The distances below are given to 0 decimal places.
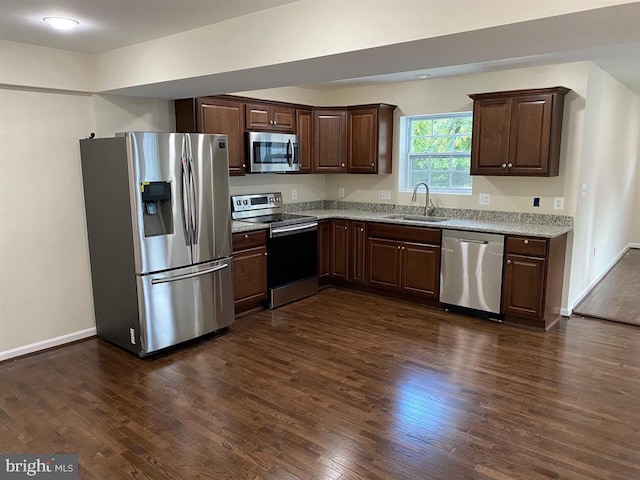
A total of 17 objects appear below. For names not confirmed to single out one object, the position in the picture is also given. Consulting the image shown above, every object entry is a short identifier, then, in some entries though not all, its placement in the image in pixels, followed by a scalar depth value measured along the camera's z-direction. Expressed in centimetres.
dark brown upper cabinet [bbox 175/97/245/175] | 436
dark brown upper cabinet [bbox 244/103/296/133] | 485
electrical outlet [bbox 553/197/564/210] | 453
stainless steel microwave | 483
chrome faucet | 537
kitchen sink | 508
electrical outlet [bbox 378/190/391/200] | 579
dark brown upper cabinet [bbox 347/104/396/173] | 549
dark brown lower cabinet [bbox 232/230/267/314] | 448
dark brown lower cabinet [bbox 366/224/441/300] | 483
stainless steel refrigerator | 352
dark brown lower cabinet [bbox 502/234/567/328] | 414
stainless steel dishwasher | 439
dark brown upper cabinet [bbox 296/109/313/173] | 549
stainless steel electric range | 486
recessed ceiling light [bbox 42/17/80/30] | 285
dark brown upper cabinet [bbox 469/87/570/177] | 428
